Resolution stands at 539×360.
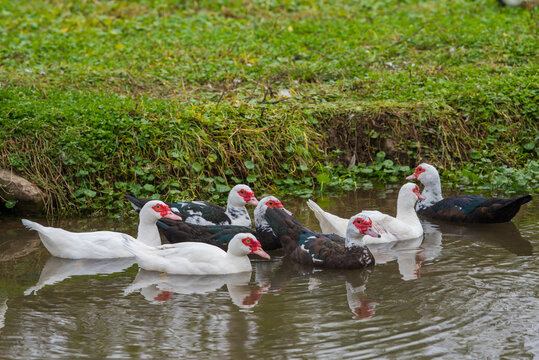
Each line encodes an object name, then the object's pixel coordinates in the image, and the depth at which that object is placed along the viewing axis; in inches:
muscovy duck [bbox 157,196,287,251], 667.4
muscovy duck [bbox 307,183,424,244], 694.5
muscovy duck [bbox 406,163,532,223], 717.3
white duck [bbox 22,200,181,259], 647.8
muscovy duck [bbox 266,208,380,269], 617.3
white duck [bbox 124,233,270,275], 613.0
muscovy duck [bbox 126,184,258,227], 700.7
